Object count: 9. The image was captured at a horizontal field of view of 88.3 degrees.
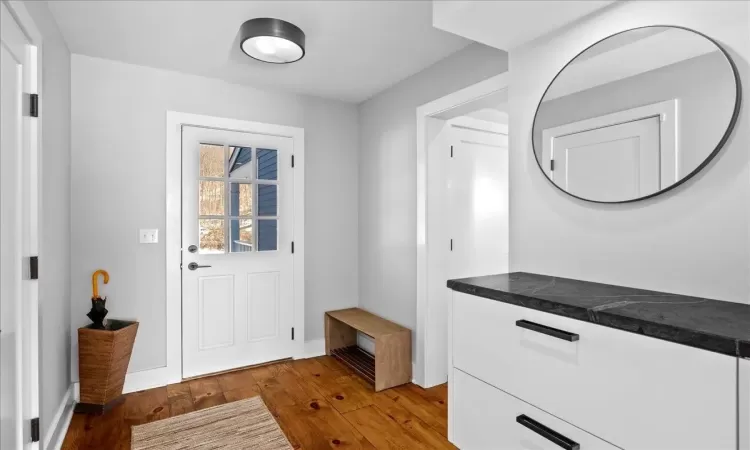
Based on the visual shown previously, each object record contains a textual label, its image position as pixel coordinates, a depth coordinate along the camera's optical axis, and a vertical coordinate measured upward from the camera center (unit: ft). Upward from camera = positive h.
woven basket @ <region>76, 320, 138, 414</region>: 8.02 -2.95
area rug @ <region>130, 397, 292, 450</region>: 7.02 -4.01
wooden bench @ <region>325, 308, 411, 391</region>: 9.44 -3.35
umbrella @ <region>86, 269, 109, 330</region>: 8.43 -1.83
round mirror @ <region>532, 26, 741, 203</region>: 4.12 +1.35
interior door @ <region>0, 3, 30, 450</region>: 4.76 -0.09
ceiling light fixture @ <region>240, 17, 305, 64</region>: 7.20 +3.56
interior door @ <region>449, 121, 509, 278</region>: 10.18 +0.61
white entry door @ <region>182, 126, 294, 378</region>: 10.11 -0.69
